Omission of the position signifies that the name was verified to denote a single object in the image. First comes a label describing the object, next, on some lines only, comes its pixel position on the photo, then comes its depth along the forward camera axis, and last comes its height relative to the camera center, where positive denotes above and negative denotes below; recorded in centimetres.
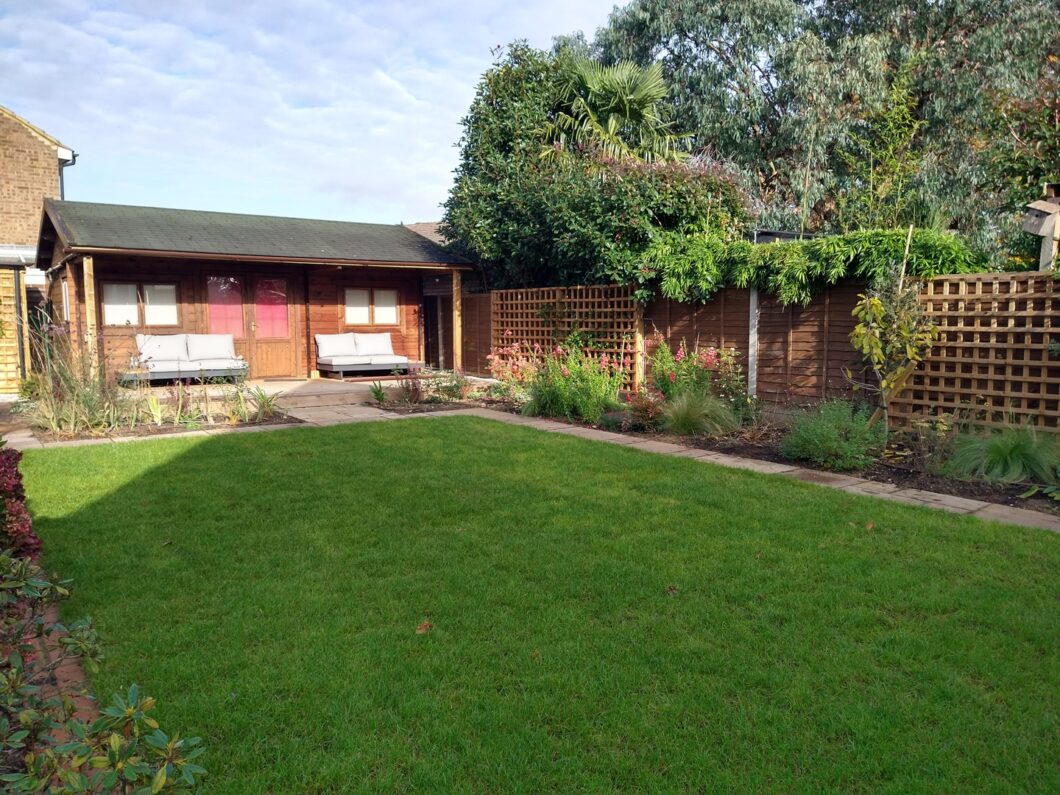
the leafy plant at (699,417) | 776 -84
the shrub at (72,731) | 125 -69
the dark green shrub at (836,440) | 622 -89
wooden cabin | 1308 +125
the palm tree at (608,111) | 1478 +451
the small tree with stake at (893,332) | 674 +1
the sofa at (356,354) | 1466 -27
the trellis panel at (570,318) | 1130 +32
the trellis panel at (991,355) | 652 -21
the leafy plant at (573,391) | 896 -65
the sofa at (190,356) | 1280 -23
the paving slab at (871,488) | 544 -113
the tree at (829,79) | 1530 +551
